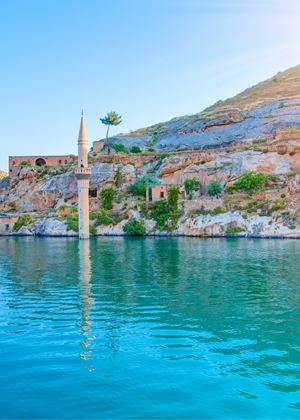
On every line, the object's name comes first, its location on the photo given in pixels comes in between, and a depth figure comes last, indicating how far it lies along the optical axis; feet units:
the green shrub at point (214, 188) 200.34
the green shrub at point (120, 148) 273.13
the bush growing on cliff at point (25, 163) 270.46
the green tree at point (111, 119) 288.30
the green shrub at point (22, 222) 219.41
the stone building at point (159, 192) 211.43
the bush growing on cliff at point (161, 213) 195.11
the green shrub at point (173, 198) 194.70
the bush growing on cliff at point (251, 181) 189.98
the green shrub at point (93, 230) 202.08
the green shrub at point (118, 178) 240.12
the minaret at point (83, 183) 190.65
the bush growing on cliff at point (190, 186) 208.85
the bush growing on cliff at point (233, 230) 174.91
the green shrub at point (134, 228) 195.42
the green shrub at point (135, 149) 271.90
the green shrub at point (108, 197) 218.79
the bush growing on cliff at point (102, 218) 204.95
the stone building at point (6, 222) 225.15
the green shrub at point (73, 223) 203.00
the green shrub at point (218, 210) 183.75
